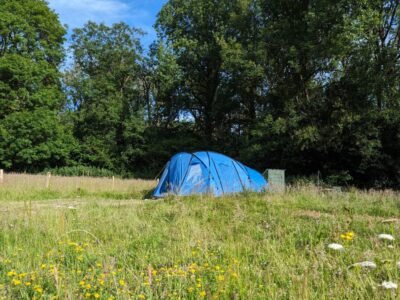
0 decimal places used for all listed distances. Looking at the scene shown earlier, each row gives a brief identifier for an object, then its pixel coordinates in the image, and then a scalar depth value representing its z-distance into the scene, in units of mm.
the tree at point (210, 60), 25672
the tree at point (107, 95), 29500
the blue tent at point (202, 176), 11570
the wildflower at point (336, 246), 3169
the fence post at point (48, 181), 14756
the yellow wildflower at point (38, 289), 2488
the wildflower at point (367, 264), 2778
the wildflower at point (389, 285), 2396
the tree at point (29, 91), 25133
